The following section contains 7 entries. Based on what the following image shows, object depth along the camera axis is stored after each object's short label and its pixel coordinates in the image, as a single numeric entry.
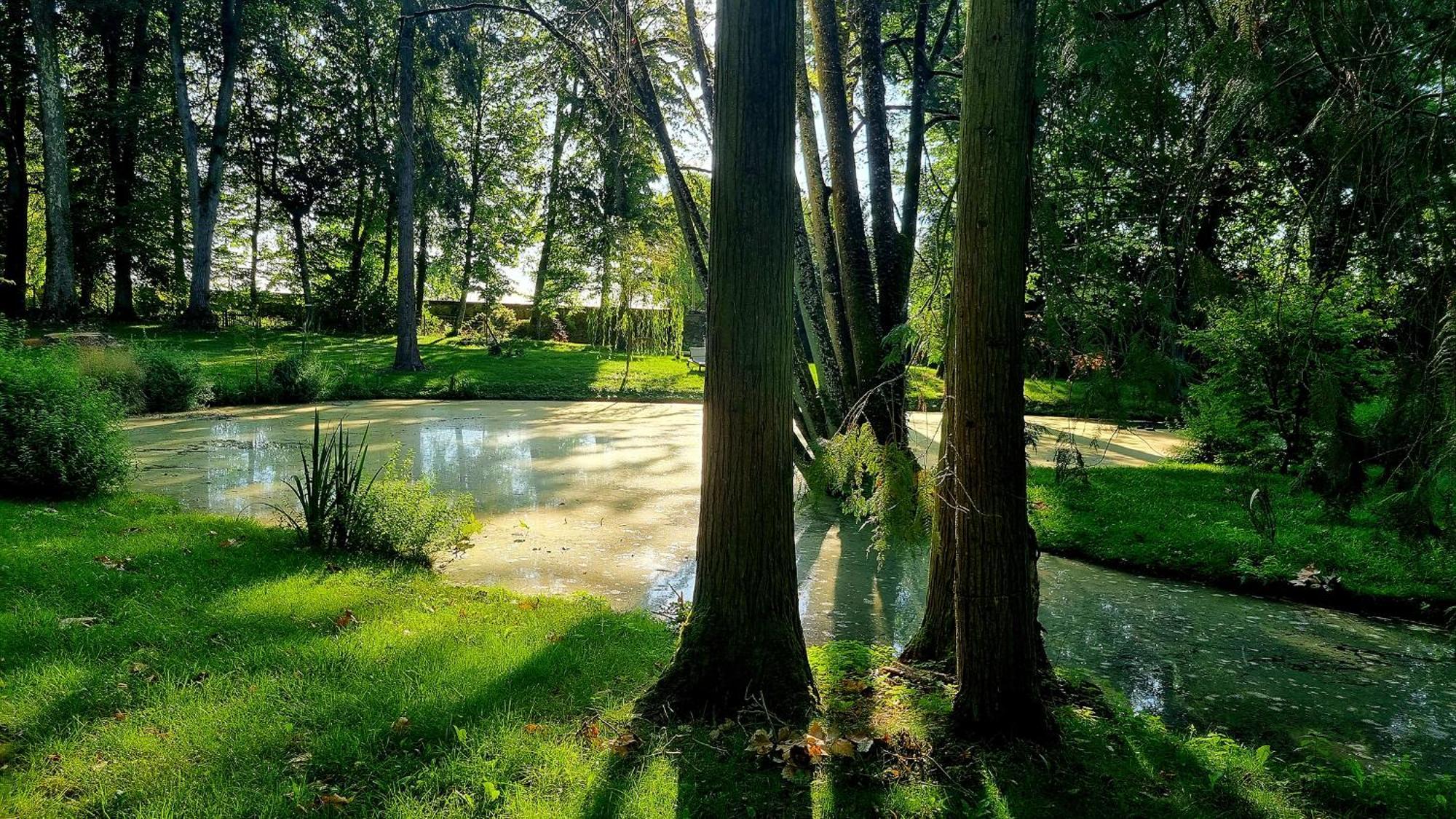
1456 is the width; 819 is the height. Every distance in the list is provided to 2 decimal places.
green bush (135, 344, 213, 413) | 11.47
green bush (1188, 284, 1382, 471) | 7.32
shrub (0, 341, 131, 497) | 5.63
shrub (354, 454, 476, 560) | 5.16
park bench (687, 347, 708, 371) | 21.17
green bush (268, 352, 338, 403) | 13.37
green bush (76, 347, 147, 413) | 10.31
